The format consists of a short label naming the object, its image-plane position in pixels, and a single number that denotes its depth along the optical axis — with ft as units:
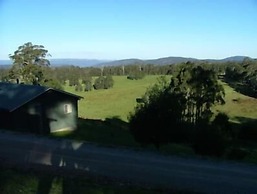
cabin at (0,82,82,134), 53.77
